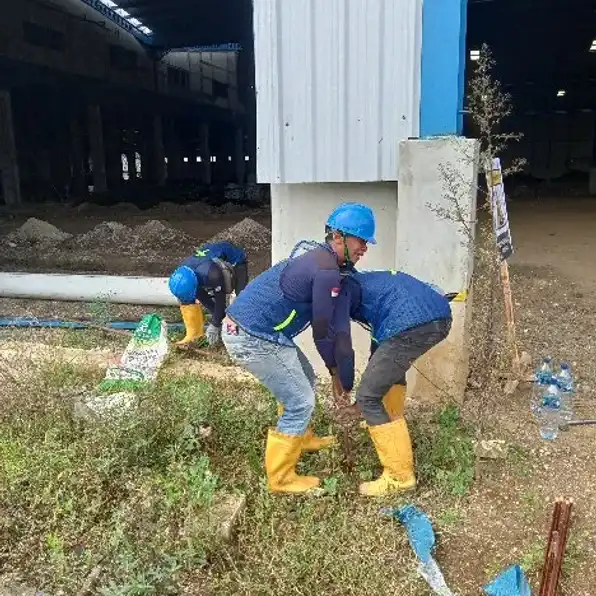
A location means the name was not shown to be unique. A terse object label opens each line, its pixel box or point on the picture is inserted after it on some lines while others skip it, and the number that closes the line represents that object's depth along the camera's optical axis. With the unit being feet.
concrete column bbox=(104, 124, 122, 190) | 89.26
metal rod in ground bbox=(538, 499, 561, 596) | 7.58
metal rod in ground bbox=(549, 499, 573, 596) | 7.70
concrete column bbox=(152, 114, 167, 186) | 101.14
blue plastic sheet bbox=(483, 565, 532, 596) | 7.80
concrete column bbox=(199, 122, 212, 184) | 118.01
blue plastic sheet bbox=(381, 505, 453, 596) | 8.15
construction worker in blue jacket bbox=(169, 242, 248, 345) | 16.71
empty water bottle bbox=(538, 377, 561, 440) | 12.49
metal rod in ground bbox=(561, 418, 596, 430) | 12.42
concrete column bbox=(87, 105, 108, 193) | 83.56
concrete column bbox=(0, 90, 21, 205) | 68.85
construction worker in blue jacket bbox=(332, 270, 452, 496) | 10.22
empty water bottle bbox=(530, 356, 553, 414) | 13.16
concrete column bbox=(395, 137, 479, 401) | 12.77
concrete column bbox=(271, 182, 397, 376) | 14.17
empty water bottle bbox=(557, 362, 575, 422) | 12.96
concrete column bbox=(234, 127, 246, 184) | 129.06
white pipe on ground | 21.84
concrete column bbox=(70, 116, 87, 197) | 83.56
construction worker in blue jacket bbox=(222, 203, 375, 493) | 9.89
